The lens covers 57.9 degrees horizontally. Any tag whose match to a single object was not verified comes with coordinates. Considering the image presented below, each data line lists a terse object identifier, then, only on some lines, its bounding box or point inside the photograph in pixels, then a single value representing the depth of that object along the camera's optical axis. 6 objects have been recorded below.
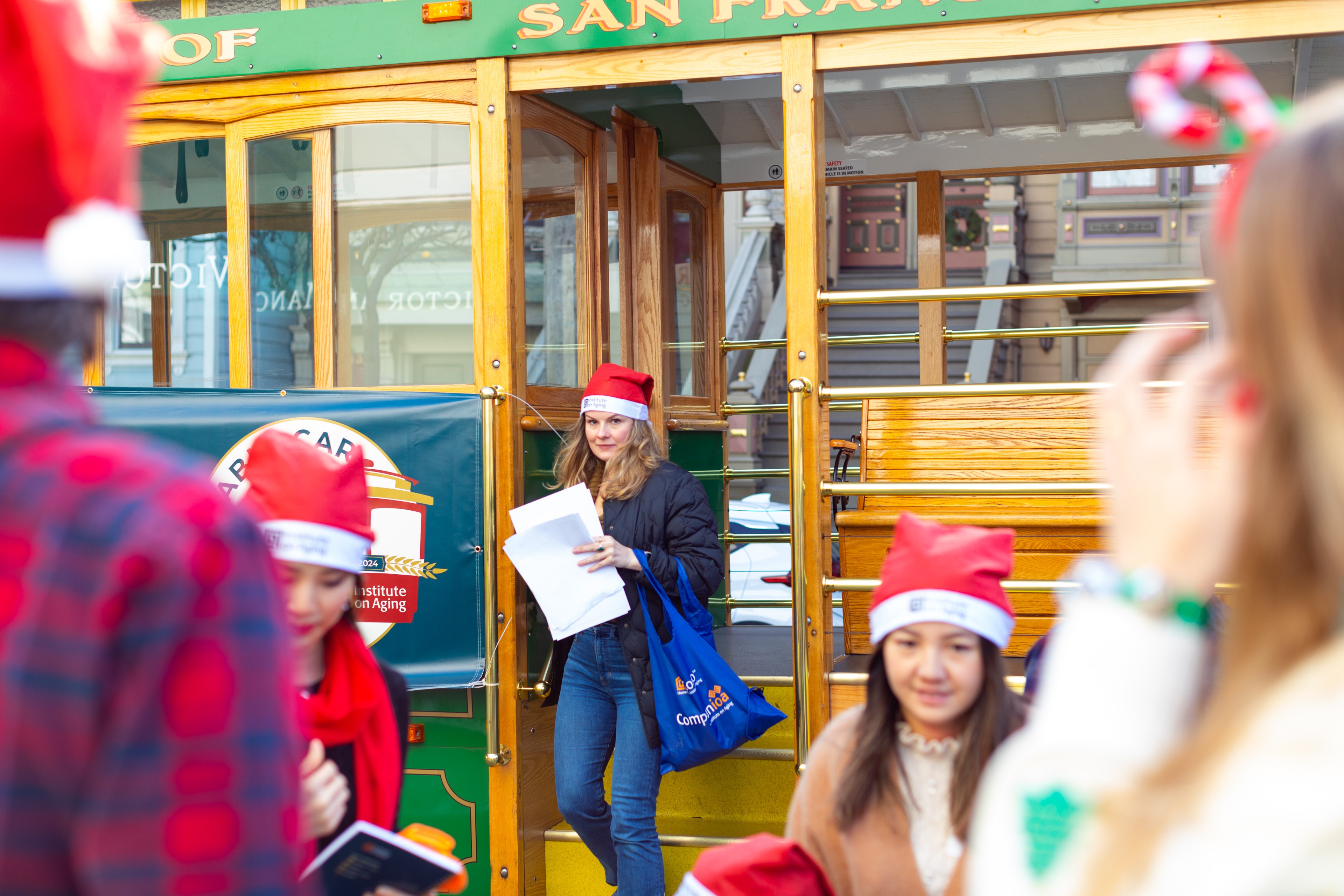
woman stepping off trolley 3.76
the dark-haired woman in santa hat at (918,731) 2.17
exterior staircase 14.38
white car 6.73
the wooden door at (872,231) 18.20
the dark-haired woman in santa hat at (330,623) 2.09
